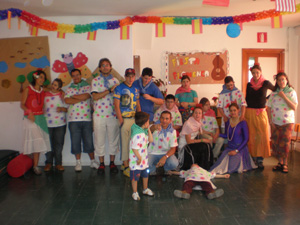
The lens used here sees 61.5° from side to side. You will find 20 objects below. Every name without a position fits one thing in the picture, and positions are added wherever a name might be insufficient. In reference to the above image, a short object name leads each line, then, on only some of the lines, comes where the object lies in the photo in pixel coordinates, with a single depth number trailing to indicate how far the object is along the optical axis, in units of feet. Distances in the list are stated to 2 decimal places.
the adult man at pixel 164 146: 11.33
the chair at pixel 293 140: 14.94
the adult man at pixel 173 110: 13.27
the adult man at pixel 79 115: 12.92
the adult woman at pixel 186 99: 14.26
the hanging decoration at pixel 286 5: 10.89
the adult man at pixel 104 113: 12.52
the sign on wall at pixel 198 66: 19.66
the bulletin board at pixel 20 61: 14.28
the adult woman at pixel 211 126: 14.06
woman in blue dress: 12.54
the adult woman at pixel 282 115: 12.38
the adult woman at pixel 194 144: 12.30
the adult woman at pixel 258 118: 13.08
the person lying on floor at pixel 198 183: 9.43
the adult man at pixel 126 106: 11.90
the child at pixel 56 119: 13.08
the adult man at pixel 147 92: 12.41
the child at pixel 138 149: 9.21
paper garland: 13.58
